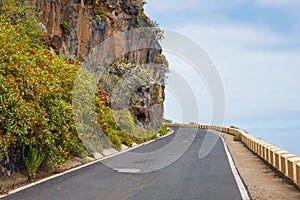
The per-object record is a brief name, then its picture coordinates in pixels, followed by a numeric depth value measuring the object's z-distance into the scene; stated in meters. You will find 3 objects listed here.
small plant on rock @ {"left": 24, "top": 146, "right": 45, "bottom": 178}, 11.52
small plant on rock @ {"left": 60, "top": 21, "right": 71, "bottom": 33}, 28.75
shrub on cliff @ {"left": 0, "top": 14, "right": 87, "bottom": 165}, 9.90
